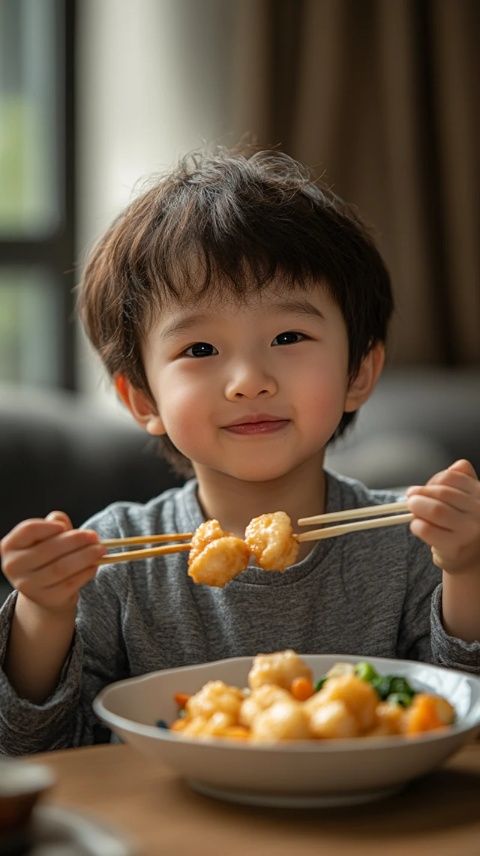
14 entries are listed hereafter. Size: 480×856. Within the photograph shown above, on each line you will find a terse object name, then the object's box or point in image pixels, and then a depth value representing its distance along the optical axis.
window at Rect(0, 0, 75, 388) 4.06
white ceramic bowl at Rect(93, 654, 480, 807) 0.92
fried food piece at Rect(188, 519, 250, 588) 1.33
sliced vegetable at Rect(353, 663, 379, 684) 1.11
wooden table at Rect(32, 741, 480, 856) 0.91
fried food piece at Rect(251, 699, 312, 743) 0.95
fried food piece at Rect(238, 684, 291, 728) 1.00
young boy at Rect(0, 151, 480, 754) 1.58
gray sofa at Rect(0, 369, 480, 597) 2.17
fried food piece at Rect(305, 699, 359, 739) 0.96
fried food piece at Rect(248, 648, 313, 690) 1.07
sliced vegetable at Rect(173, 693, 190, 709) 1.14
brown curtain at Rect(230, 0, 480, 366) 3.52
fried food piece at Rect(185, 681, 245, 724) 1.03
